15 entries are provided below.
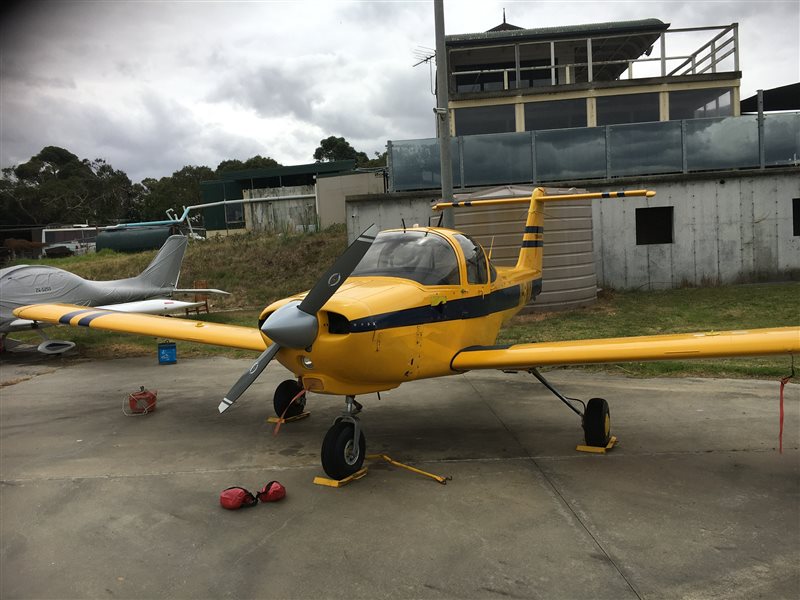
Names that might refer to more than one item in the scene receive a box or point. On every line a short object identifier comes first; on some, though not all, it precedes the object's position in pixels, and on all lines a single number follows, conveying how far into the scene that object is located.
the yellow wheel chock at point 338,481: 4.80
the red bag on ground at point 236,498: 4.39
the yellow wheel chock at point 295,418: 6.82
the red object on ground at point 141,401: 7.25
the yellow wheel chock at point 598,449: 5.42
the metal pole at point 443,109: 10.70
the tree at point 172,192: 61.53
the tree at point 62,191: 62.47
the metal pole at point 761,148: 16.06
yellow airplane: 4.52
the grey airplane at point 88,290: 11.85
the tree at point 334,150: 79.23
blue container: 10.45
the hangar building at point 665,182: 15.92
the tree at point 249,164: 71.60
